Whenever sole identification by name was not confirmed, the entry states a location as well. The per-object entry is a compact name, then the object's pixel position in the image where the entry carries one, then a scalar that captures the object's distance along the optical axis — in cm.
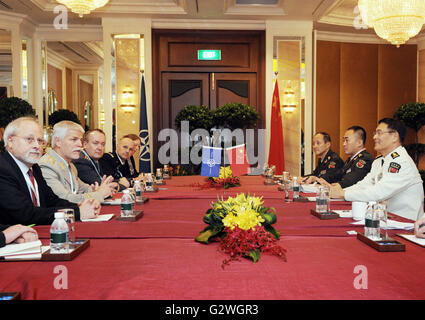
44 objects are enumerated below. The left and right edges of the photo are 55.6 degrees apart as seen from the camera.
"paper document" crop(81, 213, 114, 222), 230
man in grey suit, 298
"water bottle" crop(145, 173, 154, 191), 363
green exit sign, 772
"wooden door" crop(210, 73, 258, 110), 782
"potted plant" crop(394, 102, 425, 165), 774
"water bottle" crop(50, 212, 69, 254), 157
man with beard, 220
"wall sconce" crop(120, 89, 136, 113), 751
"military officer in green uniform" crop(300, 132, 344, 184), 459
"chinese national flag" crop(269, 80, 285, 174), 759
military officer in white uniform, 284
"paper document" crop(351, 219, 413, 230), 205
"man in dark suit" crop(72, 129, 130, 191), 383
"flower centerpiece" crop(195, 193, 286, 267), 157
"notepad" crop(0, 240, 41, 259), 158
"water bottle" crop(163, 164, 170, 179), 502
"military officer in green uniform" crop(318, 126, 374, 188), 401
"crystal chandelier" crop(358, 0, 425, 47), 416
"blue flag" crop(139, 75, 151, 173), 746
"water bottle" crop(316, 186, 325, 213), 242
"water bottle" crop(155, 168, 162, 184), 442
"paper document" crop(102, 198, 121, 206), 293
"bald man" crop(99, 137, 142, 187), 470
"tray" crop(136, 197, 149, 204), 295
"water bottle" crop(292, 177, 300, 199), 312
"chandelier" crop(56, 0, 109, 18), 480
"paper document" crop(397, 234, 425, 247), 173
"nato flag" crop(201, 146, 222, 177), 345
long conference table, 123
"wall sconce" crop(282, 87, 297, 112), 762
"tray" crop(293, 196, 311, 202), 304
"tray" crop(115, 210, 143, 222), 230
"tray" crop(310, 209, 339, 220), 230
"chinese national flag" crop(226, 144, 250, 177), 358
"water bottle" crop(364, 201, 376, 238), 182
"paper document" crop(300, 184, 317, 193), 358
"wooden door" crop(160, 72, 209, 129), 781
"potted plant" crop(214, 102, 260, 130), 705
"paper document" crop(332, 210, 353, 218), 237
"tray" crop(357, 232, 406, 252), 165
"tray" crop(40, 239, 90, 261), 153
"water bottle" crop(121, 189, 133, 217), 236
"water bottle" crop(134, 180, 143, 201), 297
